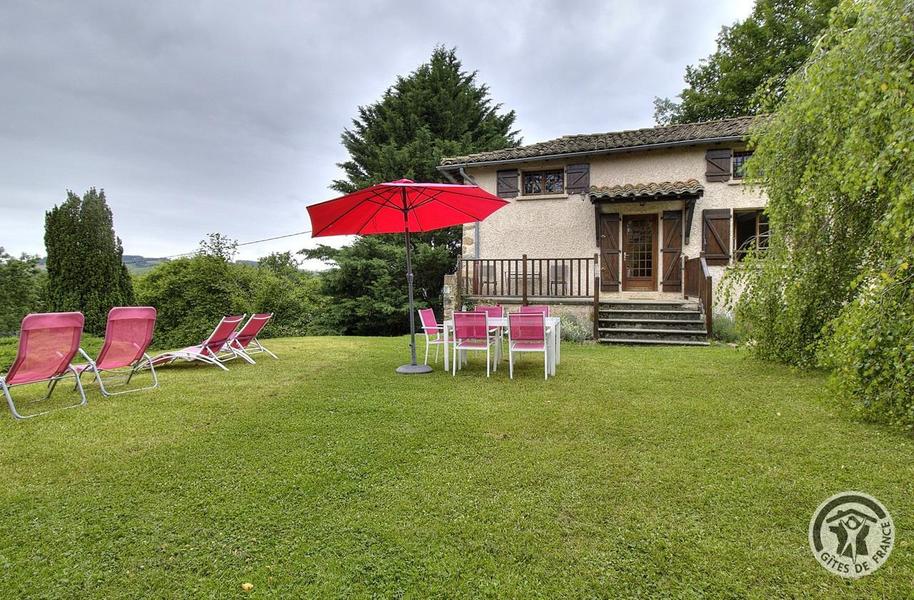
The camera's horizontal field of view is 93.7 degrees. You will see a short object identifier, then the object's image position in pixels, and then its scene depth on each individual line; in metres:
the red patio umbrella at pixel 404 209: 5.44
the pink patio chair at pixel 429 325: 6.61
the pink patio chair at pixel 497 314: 6.12
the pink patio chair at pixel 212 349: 6.18
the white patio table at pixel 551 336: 5.68
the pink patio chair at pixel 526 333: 5.48
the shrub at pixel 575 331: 9.37
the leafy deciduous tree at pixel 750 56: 17.05
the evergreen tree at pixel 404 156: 15.52
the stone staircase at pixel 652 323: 8.80
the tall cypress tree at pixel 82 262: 11.69
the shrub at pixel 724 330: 8.70
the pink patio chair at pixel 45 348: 4.04
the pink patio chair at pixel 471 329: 5.71
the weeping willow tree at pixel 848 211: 2.56
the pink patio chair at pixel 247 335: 6.80
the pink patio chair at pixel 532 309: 6.52
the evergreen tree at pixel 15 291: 14.70
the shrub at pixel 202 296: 11.56
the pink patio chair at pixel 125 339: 4.83
